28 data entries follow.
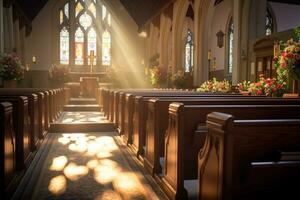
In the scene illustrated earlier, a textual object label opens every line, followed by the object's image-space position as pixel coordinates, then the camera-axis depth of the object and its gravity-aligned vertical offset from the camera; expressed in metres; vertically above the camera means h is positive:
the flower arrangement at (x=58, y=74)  12.16 +0.32
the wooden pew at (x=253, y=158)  1.44 -0.33
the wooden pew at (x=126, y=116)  3.98 -0.42
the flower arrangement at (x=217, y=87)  6.94 -0.07
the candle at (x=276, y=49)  6.24 +0.65
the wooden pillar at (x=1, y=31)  9.20 +1.41
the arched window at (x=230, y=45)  12.62 +1.47
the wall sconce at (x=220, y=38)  12.63 +1.71
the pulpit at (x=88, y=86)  12.66 -0.11
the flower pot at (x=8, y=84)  9.33 -0.05
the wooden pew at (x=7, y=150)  2.21 -0.47
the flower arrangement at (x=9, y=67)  7.48 +0.34
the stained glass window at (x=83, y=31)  16.67 +2.57
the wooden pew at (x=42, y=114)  4.26 -0.42
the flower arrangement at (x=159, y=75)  12.10 +0.28
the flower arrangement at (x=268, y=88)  4.94 -0.06
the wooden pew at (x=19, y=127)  2.85 -0.38
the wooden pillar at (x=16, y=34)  13.79 +1.97
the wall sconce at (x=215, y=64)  13.44 +0.78
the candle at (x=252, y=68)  7.45 +0.35
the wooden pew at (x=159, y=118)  2.68 -0.29
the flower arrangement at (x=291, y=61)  4.40 +0.30
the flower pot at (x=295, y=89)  4.97 -0.08
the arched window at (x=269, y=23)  12.07 +2.17
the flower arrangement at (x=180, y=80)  10.43 +0.11
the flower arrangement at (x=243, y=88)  6.01 -0.07
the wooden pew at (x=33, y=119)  3.56 -0.40
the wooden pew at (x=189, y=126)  2.10 -0.27
